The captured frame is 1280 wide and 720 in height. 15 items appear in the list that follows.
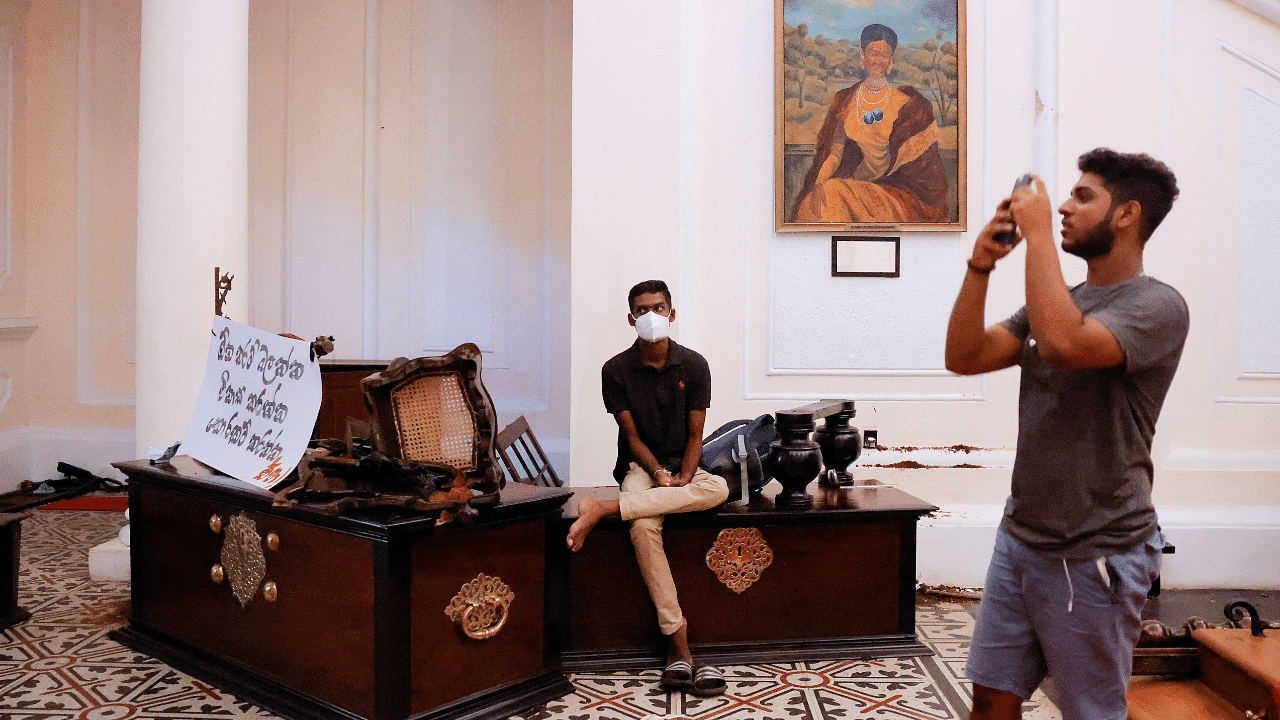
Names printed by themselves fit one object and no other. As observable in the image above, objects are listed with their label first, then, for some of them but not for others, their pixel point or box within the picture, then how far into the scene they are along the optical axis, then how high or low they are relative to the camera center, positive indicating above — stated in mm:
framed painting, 5406 +1362
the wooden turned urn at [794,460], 4098 -431
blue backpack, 4137 -423
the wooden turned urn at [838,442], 4613 -400
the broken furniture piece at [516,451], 4400 -436
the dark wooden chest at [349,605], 3154 -887
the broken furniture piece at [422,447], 3311 -326
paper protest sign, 3498 -201
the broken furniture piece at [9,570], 4410 -995
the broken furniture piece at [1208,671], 3135 -1072
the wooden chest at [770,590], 3988 -976
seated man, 3885 -360
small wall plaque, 5492 +568
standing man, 1946 -136
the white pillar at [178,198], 5141 +827
